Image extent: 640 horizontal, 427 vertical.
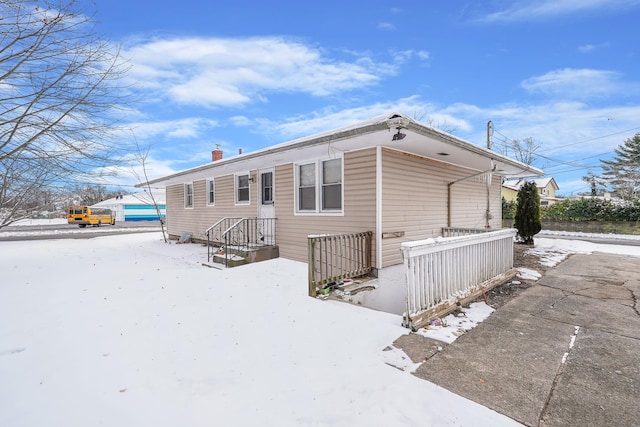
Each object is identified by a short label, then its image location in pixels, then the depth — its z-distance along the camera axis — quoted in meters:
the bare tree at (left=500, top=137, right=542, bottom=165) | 30.55
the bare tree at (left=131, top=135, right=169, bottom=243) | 13.44
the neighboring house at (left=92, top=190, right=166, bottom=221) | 40.44
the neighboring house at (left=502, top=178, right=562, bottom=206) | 30.83
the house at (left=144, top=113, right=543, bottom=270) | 6.16
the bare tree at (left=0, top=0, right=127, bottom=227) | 3.38
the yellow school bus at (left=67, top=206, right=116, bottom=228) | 26.98
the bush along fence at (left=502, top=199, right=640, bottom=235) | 15.05
